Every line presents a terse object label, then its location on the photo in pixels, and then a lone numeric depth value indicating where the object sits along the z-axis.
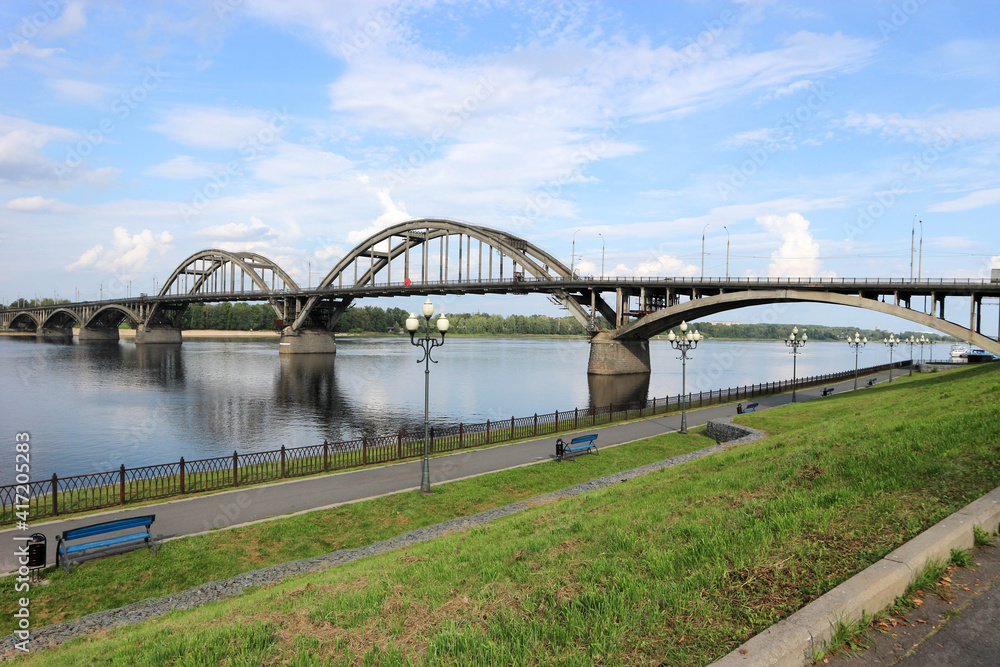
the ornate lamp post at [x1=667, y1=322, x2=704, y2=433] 27.33
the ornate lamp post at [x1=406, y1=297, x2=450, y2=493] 14.38
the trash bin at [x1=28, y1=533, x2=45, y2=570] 9.10
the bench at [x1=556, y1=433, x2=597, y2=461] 17.88
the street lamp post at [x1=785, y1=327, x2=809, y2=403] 39.41
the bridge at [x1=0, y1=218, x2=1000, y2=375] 44.12
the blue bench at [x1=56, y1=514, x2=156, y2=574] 9.62
